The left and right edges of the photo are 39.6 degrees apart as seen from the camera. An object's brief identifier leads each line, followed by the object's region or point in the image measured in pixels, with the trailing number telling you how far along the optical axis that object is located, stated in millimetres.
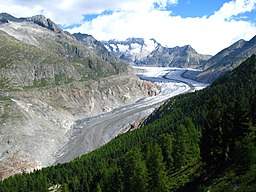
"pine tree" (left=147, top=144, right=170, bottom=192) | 70875
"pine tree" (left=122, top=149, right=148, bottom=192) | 72438
